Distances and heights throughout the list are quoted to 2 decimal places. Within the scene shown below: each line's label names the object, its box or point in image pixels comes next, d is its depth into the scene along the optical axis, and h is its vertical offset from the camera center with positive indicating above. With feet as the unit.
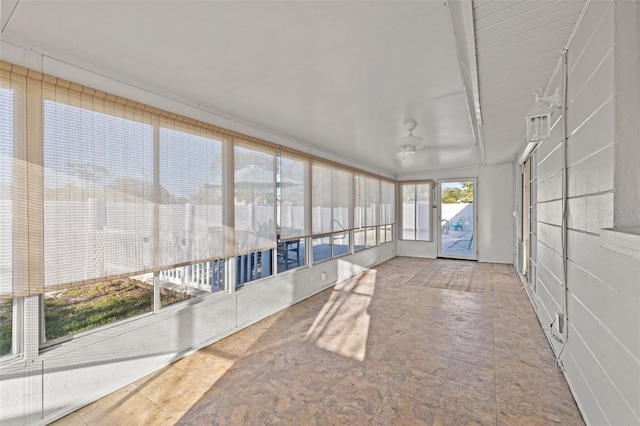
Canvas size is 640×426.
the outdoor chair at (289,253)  13.82 -2.32
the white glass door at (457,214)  22.81 -0.33
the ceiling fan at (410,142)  10.93 +2.80
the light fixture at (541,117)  6.40 +2.24
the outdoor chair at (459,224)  24.64 -1.31
